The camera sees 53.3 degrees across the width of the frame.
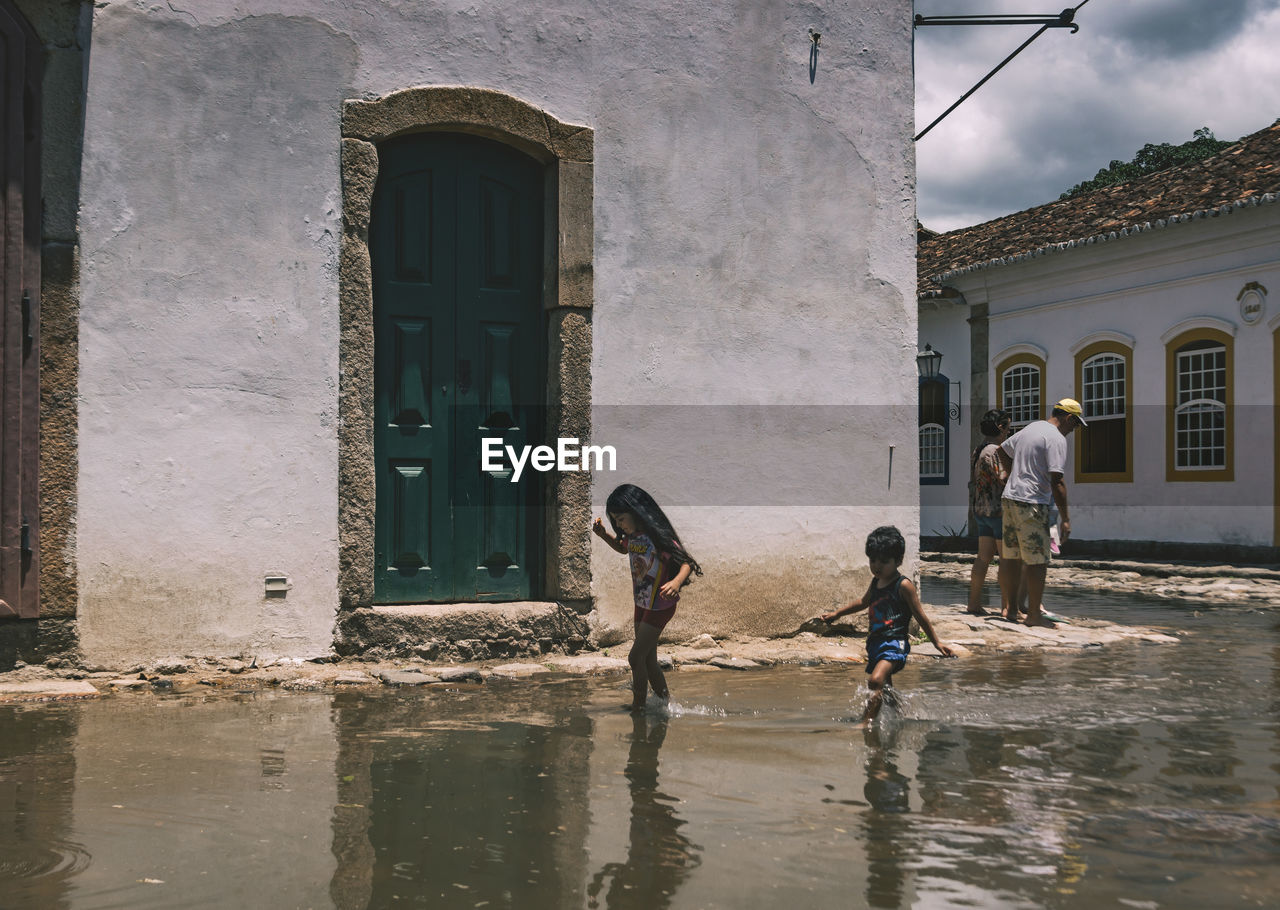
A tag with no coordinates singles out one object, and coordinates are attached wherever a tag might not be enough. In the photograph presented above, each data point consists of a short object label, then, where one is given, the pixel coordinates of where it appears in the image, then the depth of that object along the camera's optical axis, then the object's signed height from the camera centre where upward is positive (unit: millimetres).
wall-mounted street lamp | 21250 +2246
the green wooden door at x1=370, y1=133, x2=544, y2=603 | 7352 +766
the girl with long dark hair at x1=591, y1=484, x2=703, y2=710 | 5836 -347
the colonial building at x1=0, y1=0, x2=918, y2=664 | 6547 +1041
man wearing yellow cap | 9016 +61
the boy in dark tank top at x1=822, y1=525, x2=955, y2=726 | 5781 -509
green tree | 34000 +9338
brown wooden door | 6270 +797
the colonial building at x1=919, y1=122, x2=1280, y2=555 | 16547 +2337
